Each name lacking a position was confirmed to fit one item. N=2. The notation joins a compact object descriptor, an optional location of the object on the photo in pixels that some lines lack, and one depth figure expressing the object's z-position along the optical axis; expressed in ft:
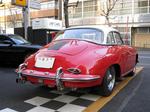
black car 35.42
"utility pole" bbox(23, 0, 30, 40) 55.65
